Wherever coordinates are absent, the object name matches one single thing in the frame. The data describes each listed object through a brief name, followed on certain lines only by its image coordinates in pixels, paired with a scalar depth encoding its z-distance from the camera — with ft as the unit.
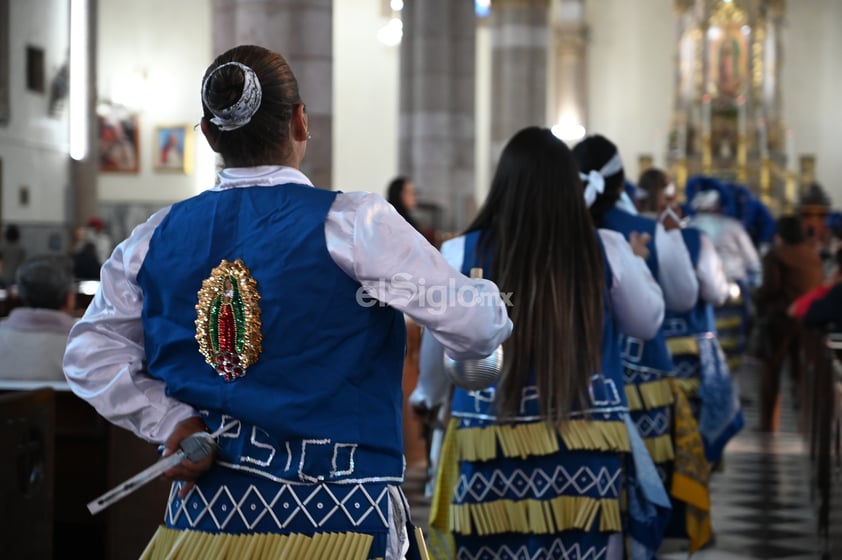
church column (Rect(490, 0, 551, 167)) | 75.20
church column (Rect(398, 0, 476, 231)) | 59.57
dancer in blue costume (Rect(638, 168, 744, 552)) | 23.26
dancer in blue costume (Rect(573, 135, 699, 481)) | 17.52
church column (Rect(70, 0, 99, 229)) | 75.46
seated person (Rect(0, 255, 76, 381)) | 18.86
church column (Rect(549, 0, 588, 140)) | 101.09
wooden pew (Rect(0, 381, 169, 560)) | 16.79
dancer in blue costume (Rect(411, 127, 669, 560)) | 13.84
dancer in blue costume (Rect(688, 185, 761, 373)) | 34.12
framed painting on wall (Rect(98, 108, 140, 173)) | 97.30
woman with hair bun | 8.68
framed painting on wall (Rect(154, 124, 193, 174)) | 96.78
